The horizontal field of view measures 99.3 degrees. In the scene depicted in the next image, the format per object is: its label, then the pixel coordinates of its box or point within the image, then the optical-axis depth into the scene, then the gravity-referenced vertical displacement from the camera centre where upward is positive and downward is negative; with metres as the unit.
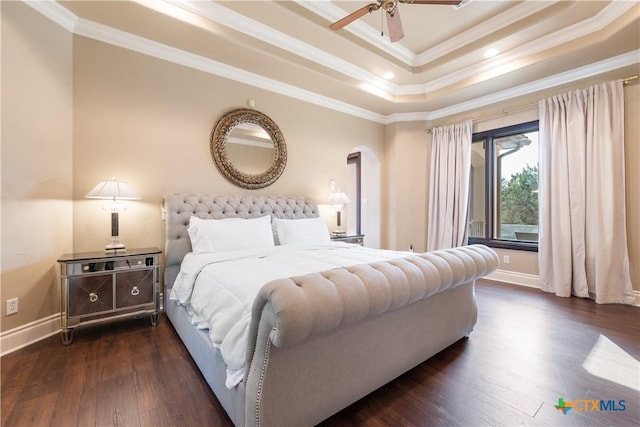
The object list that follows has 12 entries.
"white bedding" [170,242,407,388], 1.30 -0.43
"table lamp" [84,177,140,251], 2.33 +0.16
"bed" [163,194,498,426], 1.08 -0.63
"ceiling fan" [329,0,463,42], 2.05 +1.60
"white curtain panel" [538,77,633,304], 3.11 +0.19
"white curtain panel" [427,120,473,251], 4.40 +0.45
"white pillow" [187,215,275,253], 2.62 -0.22
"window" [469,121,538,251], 4.02 +0.38
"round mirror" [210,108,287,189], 3.26 +0.82
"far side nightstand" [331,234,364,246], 4.07 -0.41
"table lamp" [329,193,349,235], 4.18 +0.21
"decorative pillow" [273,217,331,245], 3.21 -0.23
